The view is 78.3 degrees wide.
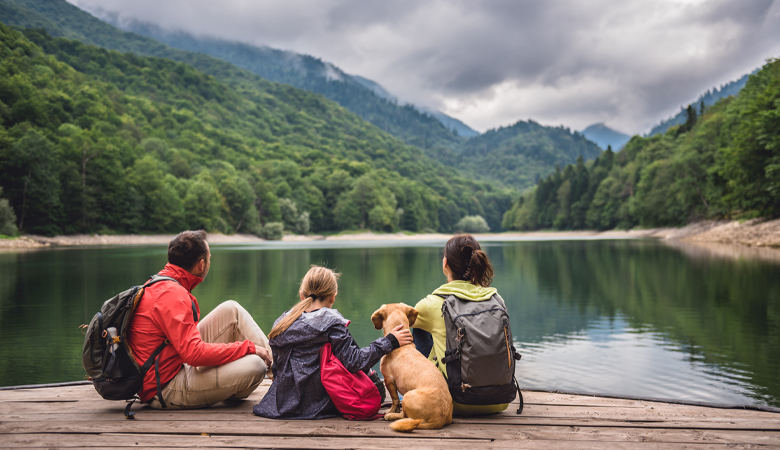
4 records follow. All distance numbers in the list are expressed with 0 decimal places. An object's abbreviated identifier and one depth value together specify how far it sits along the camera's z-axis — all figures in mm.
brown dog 3414
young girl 3600
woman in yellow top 3791
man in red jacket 3496
